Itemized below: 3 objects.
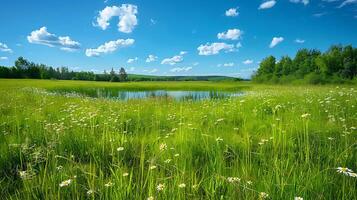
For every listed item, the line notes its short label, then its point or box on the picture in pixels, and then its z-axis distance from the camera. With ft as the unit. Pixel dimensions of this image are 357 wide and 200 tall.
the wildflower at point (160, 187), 7.10
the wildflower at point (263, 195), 6.27
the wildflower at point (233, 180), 6.75
